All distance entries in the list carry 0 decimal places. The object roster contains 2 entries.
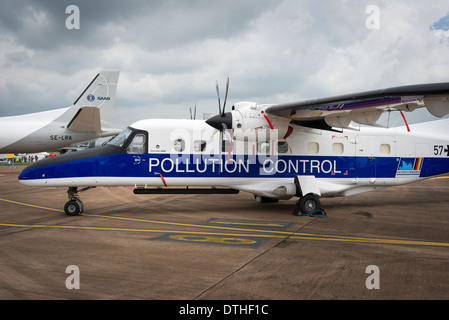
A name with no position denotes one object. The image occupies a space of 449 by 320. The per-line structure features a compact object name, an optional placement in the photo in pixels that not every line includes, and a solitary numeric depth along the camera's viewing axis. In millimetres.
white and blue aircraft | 9508
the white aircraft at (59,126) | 19422
